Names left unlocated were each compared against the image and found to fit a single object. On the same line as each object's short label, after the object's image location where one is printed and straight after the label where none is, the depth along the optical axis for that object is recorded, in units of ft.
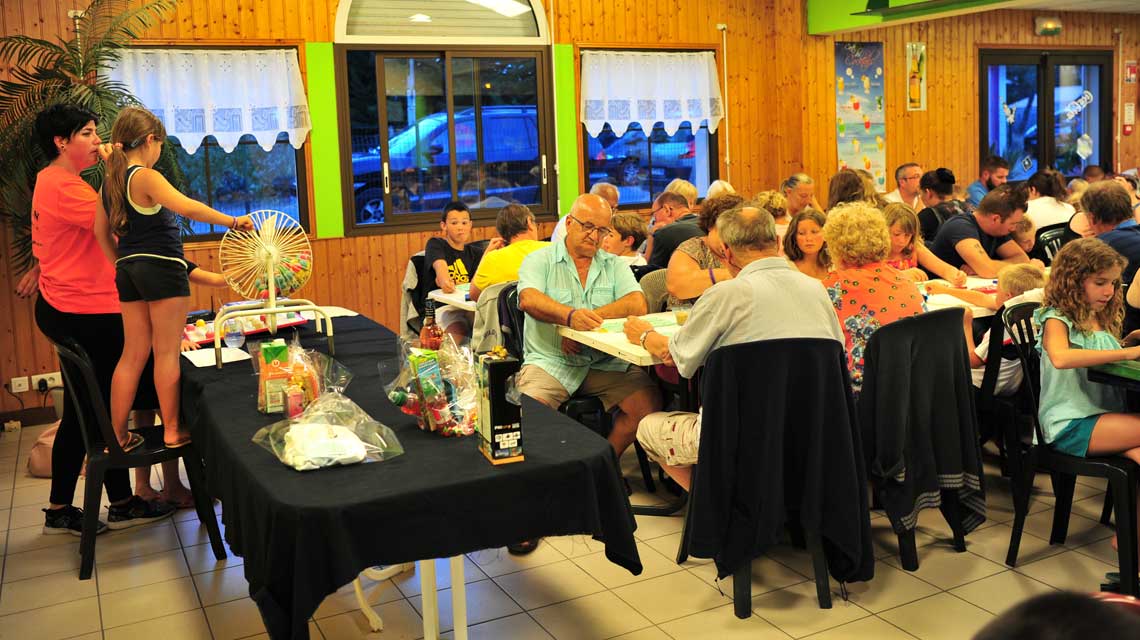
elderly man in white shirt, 9.41
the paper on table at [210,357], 11.39
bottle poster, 30.30
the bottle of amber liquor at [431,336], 9.43
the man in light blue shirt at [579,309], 12.91
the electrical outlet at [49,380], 19.74
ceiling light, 24.35
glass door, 33.17
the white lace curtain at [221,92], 20.84
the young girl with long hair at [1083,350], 10.04
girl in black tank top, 11.03
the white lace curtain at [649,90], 25.44
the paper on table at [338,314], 14.78
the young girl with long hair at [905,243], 14.21
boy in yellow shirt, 15.47
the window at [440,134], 23.43
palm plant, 17.31
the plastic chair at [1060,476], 9.84
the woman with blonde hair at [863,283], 10.98
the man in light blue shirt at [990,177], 27.40
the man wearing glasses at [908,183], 23.24
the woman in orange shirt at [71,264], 12.70
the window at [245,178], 21.94
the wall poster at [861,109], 28.63
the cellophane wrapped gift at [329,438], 7.58
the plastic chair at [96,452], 11.28
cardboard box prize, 7.48
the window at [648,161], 26.35
